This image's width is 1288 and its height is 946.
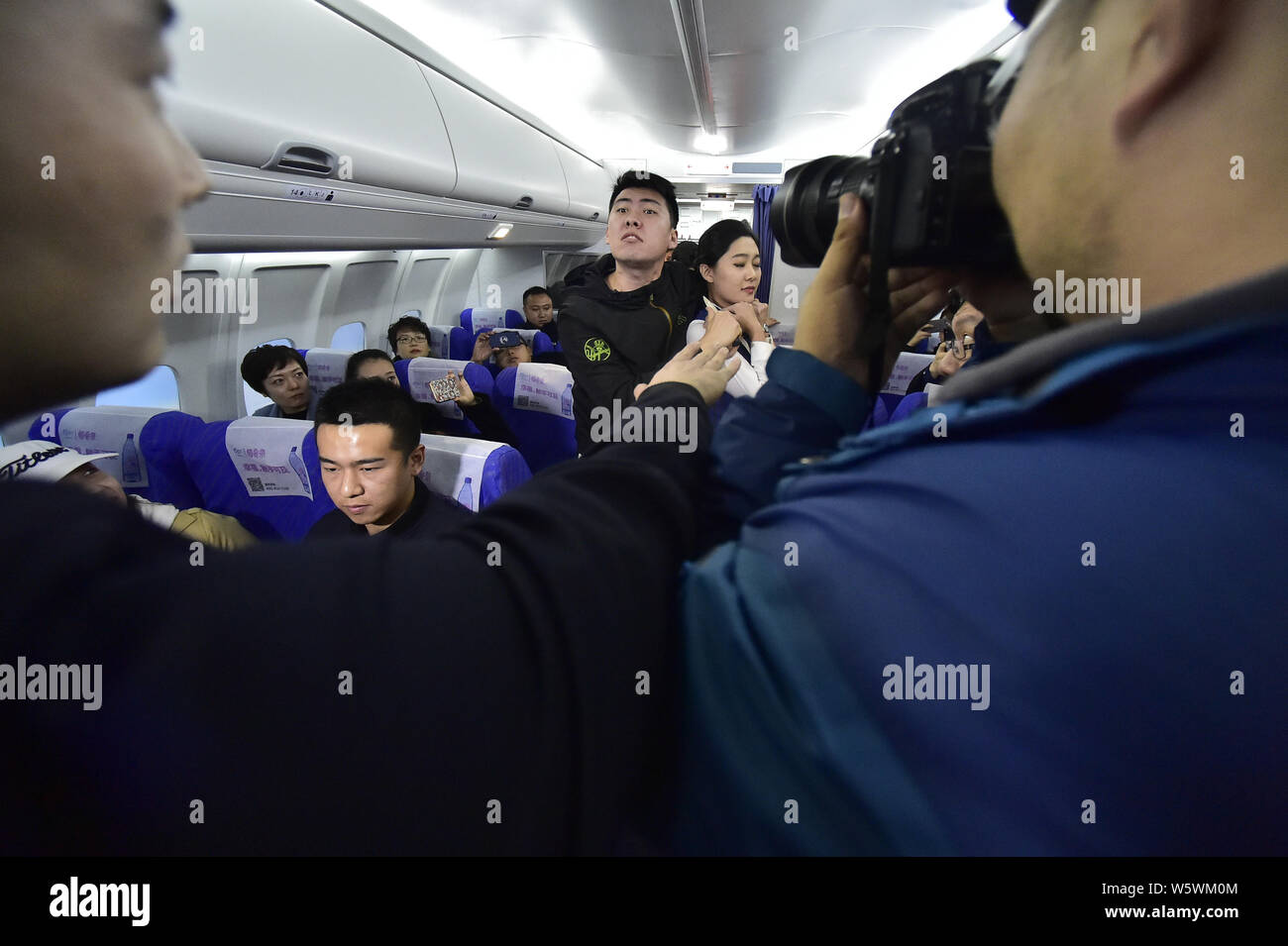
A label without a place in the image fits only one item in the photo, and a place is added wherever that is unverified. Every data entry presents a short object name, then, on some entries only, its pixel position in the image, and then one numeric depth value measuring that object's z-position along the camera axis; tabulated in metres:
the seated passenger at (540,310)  6.76
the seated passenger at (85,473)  1.92
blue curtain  5.12
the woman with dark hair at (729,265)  2.15
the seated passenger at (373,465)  1.96
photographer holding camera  0.29
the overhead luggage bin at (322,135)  1.84
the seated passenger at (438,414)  3.46
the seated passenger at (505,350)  5.04
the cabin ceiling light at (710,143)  5.26
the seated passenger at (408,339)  5.17
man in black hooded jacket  2.10
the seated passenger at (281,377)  3.64
